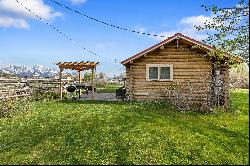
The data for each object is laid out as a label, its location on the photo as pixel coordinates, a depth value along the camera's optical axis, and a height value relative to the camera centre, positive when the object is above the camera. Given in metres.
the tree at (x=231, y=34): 6.69 +1.90
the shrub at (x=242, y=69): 7.87 +0.56
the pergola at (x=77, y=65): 13.35 +1.22
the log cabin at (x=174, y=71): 10.95 +0.66
